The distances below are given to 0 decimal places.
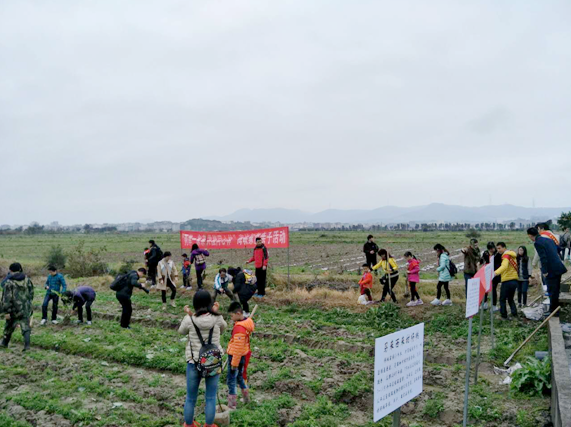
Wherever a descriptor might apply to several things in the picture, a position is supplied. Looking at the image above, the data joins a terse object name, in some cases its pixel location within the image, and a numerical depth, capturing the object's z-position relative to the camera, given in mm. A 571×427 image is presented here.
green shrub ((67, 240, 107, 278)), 25192
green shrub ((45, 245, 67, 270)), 29578
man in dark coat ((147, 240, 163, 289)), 17094
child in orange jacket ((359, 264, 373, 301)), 14297
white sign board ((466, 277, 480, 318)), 6500
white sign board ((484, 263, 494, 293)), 8130
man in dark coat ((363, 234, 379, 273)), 17328
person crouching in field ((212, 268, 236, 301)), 12688
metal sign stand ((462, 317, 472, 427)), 5416
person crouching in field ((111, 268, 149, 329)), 11617
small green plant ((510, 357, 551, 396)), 6984
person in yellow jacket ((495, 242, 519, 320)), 10844
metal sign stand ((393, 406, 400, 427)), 3940
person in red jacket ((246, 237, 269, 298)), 15320
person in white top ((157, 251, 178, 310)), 14450
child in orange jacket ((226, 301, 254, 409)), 6562
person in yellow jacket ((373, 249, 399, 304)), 14000
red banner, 18297
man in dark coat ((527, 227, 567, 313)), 9141
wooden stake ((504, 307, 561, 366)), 8189
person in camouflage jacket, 9594
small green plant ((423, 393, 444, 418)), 6634
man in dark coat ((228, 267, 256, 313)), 11891
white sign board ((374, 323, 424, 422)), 3535
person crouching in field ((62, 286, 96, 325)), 12352
